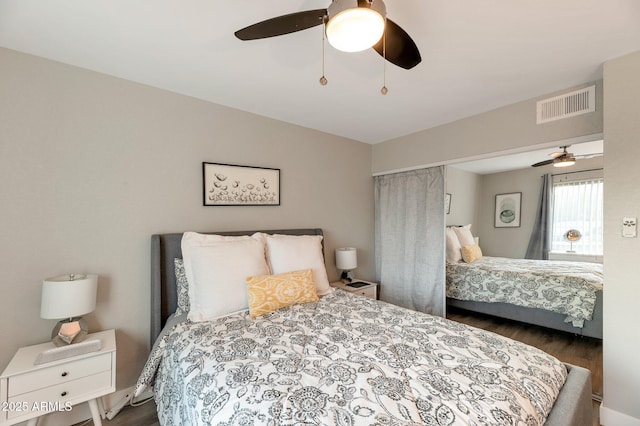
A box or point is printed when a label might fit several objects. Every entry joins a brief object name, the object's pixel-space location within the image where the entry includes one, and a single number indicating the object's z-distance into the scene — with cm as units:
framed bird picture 235
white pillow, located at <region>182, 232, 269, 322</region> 182
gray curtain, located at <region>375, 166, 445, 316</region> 304
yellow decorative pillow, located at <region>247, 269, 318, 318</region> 187
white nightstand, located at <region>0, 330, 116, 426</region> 137
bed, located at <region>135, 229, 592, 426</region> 95
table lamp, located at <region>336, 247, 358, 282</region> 310
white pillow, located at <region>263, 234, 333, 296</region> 225
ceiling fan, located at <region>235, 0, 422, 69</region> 96
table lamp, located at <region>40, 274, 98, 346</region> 155
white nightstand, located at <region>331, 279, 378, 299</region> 296
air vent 203
